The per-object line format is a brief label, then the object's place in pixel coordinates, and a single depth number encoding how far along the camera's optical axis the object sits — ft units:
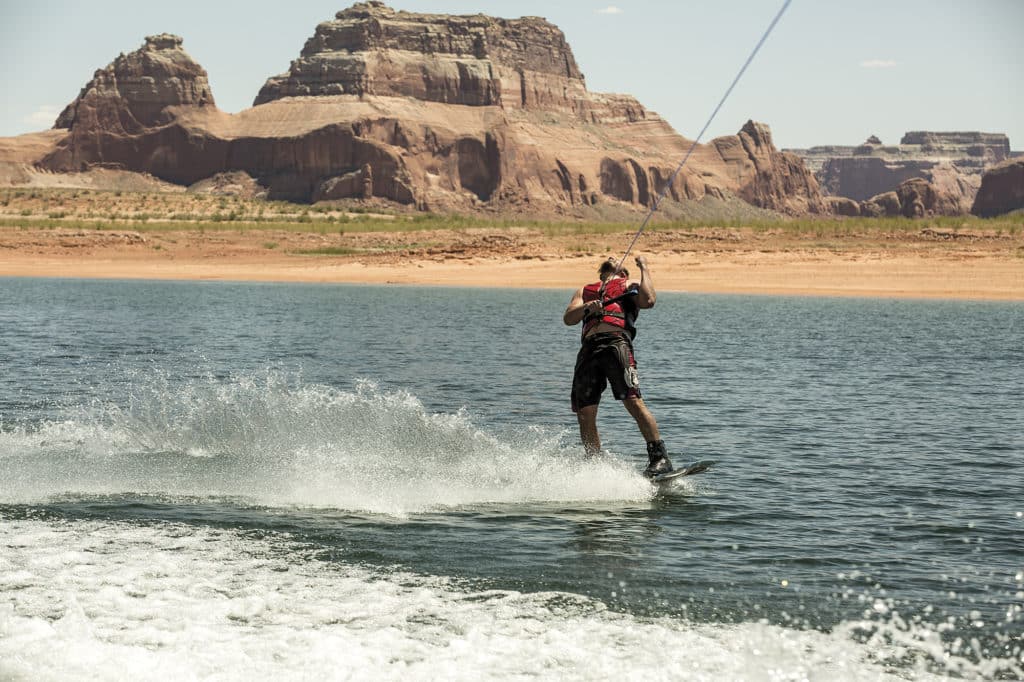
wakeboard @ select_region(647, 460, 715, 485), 61.26
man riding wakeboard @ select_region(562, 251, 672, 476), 62.18
